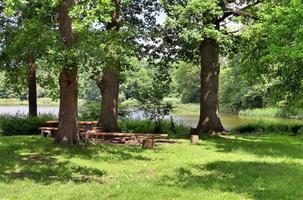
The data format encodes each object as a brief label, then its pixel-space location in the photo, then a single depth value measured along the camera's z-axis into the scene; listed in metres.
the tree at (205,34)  24.22
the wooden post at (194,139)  23.22
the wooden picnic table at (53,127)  25.00
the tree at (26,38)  16.33
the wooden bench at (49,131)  24.88
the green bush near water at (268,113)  60.01
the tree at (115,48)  18.05
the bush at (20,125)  28.58
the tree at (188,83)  97.06
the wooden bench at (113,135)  22.70
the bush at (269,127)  33.50
